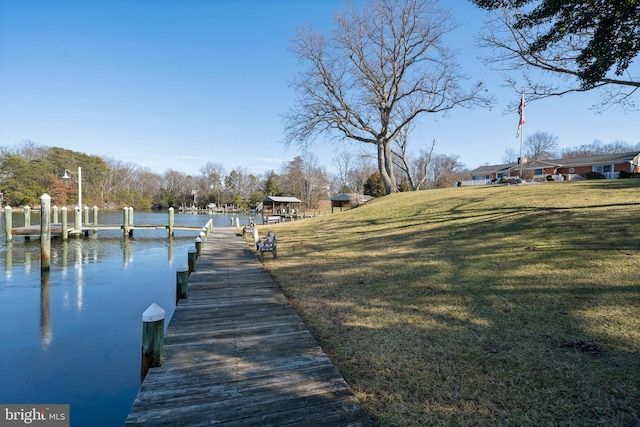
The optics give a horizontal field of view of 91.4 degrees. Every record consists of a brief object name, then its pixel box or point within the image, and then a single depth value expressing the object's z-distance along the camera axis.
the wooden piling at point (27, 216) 23.41
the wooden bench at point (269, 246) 10.81
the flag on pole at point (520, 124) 22.13
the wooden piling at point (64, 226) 20.88
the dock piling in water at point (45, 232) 12.22
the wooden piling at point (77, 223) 22.08
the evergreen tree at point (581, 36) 6.34
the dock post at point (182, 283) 6.26
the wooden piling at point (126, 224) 23.63
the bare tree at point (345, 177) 71.94
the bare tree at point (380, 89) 23.47
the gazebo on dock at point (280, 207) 44.42
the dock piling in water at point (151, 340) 3.68
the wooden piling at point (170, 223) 24.00
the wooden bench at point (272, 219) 31.93
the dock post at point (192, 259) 8.72
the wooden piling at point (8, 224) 19.25
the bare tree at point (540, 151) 66.00
